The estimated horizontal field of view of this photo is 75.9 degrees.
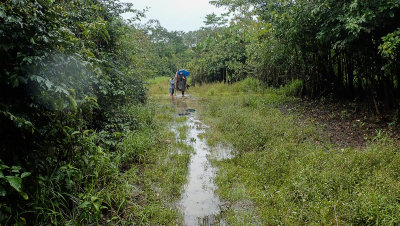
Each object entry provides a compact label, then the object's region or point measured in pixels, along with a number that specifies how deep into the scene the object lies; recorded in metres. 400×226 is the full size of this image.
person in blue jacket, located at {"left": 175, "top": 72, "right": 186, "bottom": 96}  16.69
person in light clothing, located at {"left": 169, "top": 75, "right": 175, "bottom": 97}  15.87
